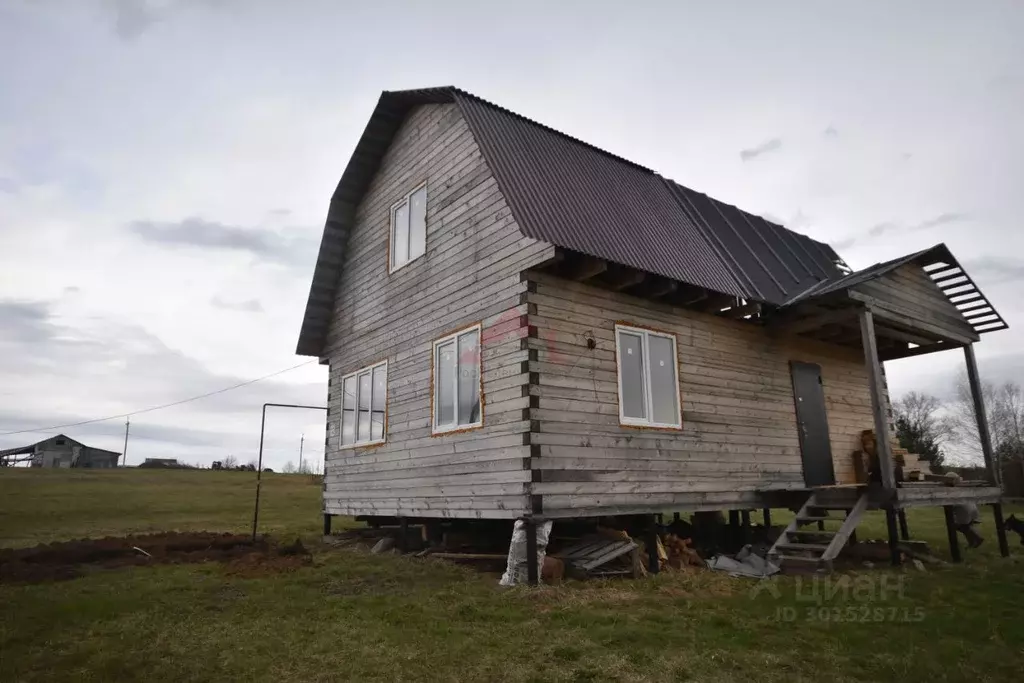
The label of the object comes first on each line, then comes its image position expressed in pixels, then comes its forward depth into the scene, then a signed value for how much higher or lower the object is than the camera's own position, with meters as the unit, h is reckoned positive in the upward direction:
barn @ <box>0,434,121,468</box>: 59.50 +3.68
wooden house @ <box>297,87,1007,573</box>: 9.48 +2.76
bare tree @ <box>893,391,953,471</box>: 58.17 +6.55
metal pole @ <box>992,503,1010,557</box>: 12.56 -0.99
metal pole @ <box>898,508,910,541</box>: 15.21 -1.05
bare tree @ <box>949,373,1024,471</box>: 58.06 +5.89
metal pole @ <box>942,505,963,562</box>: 11.72 -1.01
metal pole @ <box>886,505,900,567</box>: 10.57 -0.93
